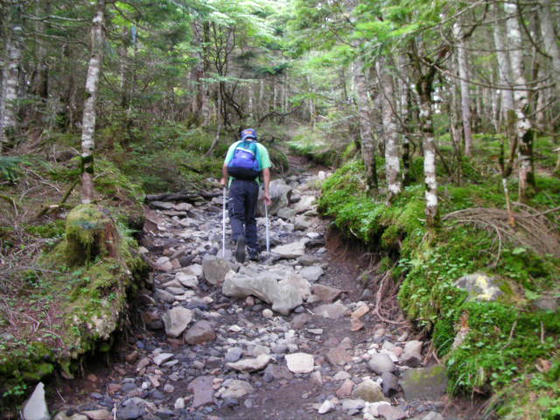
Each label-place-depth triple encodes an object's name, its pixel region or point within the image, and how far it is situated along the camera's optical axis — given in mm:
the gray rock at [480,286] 3717
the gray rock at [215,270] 6562
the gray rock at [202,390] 3742
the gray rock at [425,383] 3486
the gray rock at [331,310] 5633
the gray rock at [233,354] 4500
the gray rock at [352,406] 3510
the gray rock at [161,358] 4348
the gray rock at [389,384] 3715
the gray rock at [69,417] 3045
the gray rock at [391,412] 3334
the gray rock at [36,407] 2955
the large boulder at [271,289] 5805
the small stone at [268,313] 5668
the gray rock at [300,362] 4320
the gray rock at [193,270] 6879
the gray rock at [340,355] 4430
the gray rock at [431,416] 3115
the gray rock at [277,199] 11516
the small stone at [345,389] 3814
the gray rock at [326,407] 3563
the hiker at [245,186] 7531
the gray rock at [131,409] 3305
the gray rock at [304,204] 11328
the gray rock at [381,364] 4055
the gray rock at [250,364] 4285
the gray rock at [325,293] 6103
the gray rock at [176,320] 4934
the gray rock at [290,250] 7980
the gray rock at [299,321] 5391
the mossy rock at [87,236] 4602
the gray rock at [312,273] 6867
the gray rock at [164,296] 5762
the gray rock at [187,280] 6420
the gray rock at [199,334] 4848
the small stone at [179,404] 3629
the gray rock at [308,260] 7574
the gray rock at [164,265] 7055
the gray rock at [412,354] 4062
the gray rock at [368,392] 3670
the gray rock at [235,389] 3848
